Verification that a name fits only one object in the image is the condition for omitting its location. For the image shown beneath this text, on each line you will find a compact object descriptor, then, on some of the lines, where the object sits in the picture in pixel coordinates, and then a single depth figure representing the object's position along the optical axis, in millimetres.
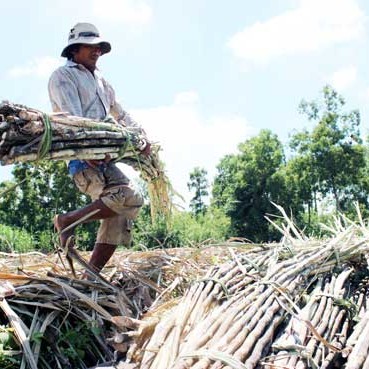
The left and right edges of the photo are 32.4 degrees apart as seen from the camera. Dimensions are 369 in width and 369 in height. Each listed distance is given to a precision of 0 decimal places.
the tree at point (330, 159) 28156
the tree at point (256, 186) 30797
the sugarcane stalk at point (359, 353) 1970
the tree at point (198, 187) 43719
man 3881
